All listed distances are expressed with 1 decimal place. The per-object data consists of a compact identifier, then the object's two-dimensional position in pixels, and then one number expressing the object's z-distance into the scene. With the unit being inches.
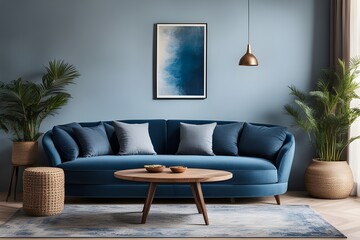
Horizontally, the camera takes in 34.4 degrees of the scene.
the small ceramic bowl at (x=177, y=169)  198.7
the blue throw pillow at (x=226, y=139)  254.2
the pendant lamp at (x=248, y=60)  243.3
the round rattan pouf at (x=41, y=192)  205.5
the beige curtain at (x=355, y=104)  253.0
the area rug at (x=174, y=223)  179.0
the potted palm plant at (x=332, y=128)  248.5
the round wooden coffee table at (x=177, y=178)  188.5
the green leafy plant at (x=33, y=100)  253.3
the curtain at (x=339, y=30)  258.4
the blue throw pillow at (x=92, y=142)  242.5
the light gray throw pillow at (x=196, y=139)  251.4
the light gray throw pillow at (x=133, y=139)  250.2
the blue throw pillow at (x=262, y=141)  245.1
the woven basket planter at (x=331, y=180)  248.2
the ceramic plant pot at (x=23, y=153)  247.0
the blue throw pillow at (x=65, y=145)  236.2
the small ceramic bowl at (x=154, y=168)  200.7
